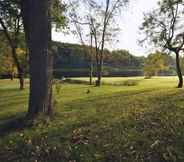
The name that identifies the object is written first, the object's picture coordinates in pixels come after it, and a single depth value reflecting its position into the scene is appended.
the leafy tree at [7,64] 45.63
